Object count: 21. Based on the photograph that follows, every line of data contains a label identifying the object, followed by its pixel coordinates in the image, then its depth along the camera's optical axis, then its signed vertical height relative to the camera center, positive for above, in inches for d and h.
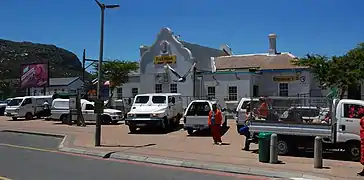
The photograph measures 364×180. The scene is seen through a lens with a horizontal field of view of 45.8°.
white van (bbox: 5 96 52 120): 1366.9 -15.9
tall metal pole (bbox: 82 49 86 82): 1320.1 +136.3
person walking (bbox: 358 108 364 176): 400.6 -30.1
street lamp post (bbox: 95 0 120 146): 637.9 +69.3
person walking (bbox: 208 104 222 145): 665.0 -31.2
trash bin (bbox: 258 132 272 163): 480.1 -48.5
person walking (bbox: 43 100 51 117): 1409.9 -25.5
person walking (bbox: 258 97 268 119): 597.9 -8.2
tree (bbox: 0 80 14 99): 2965.1 +85.1
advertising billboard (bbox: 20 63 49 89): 1731.8 +109.8
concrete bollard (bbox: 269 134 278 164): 469.7 -49.9
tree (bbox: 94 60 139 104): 1619.1 +117.9
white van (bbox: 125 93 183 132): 849.5 -17.7
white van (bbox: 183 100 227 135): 795.4 -21.6
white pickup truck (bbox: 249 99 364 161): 502.9 -31.7
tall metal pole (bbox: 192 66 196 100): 1428.4 +64.9
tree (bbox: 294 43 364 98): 1149.9 +98.0
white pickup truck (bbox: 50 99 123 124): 1123.9 -26.7
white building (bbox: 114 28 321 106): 1348.4 +100.0
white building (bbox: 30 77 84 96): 3065.9 +135.6
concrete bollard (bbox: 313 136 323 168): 440.3 -49.5
